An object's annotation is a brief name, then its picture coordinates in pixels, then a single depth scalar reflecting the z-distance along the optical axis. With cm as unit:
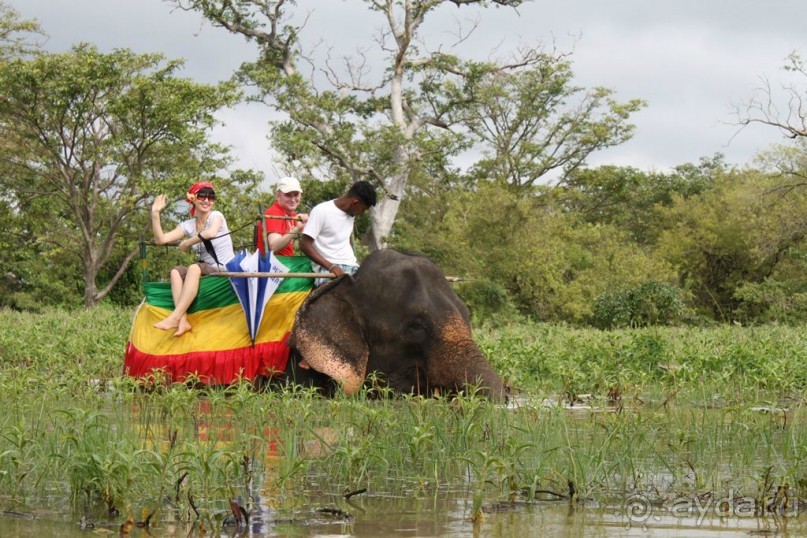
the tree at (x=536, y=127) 4656
